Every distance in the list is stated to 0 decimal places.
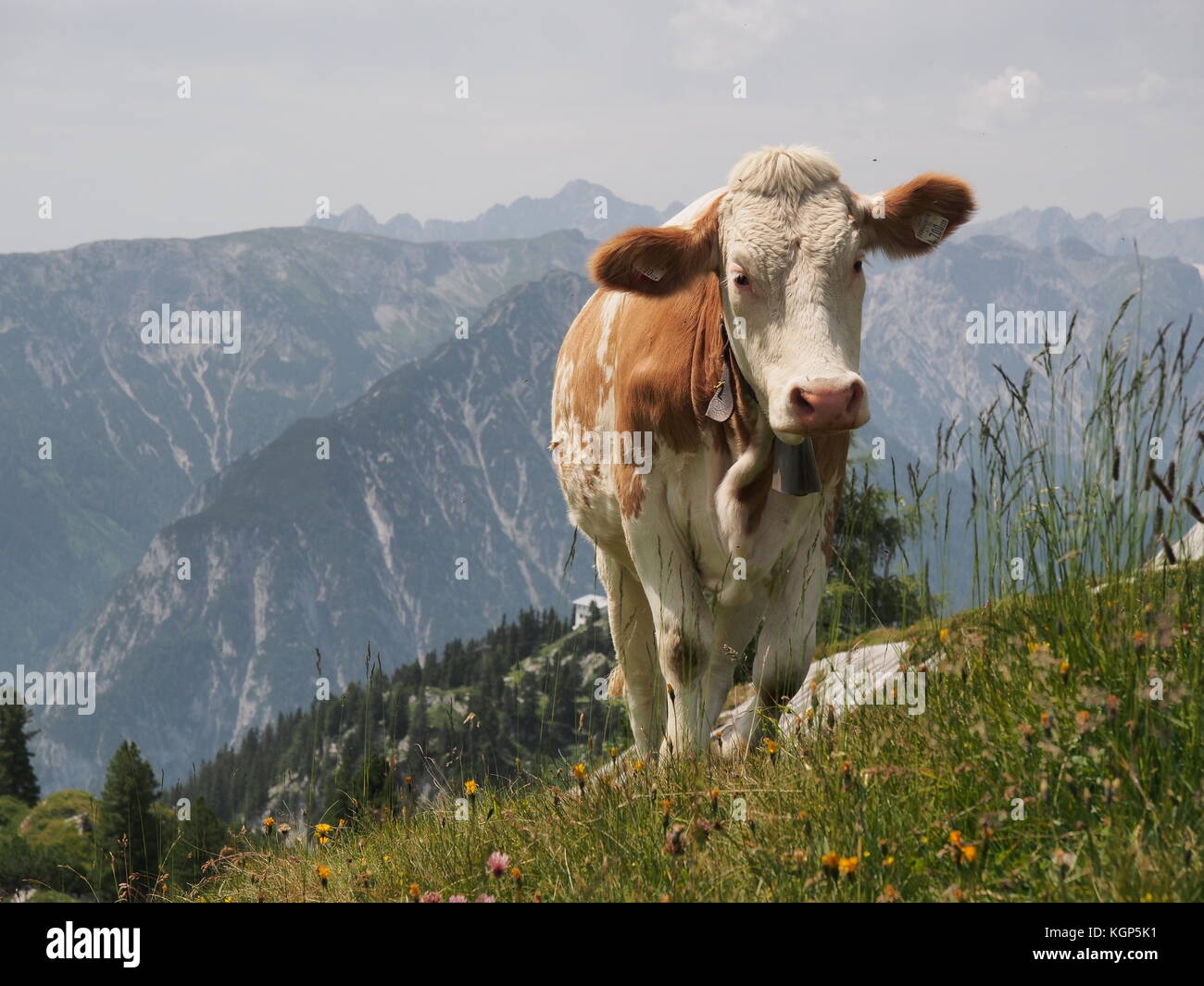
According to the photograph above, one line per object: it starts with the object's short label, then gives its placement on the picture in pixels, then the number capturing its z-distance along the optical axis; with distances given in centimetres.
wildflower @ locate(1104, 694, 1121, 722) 361
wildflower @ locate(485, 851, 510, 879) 411
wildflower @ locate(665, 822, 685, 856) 381
